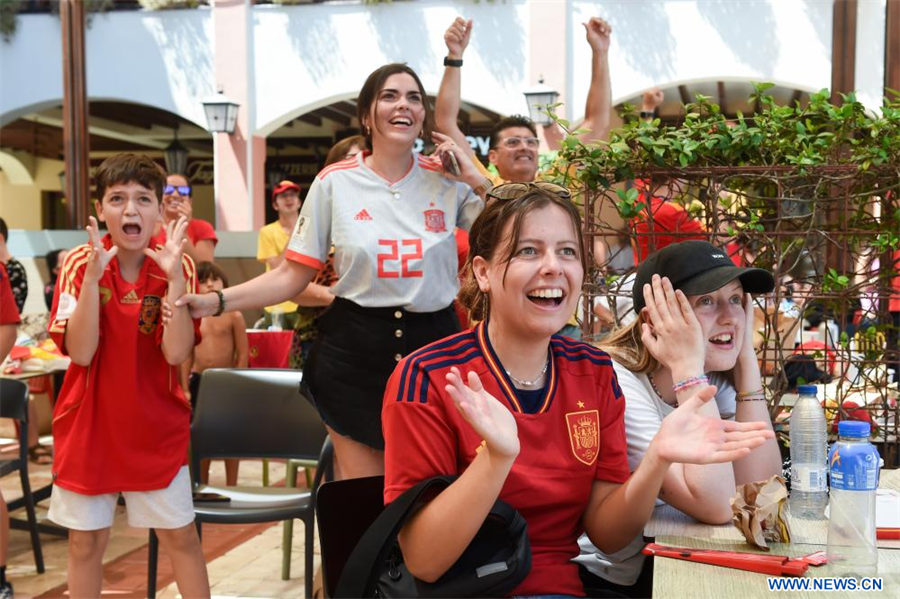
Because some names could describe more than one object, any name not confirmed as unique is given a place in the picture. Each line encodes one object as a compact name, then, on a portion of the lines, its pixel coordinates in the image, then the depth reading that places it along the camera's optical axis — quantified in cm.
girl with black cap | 187
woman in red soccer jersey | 158
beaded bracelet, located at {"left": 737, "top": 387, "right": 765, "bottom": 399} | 213
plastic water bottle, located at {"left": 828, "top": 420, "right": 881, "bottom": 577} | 159
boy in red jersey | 282
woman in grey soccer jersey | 275
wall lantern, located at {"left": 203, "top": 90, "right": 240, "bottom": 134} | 1095
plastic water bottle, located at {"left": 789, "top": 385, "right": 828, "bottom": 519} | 191
